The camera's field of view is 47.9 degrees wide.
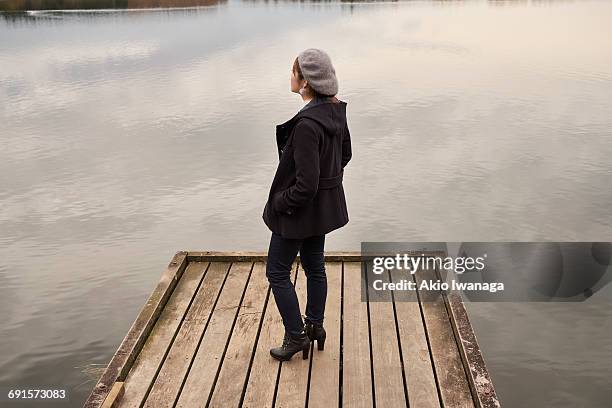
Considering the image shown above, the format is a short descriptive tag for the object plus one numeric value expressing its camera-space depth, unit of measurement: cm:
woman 377
